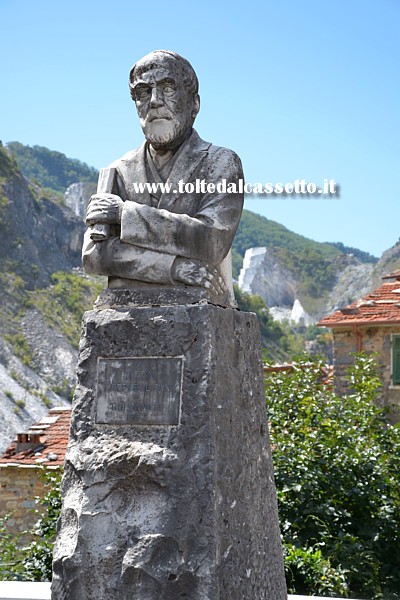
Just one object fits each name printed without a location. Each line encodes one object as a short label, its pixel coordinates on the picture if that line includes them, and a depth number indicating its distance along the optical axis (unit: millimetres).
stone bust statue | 4527
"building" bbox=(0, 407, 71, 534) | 13078
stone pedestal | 4184
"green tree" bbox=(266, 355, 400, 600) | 6691
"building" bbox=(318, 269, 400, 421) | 16469
